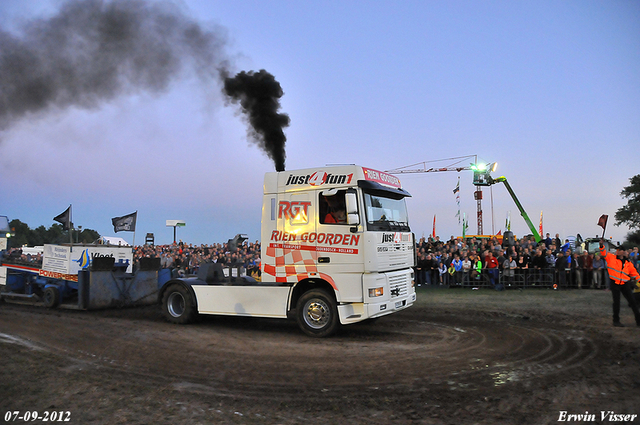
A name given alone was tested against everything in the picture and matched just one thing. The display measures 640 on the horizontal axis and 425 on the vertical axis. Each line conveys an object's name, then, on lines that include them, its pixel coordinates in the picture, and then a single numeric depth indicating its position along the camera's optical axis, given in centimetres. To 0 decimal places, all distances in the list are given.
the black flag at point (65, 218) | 1614
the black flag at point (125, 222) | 2089
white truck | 848
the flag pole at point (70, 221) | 1567
